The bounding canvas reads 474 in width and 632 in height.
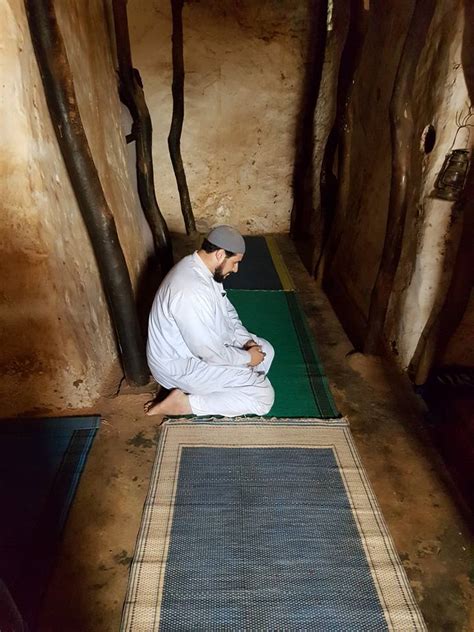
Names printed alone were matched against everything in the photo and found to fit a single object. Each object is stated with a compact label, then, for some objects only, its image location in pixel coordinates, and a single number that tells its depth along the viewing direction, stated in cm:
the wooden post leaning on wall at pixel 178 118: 482
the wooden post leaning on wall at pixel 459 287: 231
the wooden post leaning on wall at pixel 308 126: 484
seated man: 239
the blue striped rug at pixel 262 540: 167
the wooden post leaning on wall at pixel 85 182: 205
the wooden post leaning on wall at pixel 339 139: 349
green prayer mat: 278
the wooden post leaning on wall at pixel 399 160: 246
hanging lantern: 239
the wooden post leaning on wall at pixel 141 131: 371
